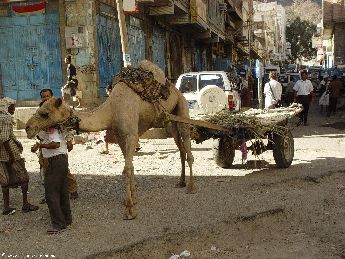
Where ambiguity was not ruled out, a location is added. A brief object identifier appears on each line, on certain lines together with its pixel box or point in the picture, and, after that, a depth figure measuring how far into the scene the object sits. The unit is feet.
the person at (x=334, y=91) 64.82
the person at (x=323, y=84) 90.60
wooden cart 26.94
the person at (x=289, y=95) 75.14
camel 17.48
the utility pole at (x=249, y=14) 172.49
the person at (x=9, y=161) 20.36
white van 44.04
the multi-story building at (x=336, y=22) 112.88
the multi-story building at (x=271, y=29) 273.58
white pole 37.76
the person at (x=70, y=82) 47.85
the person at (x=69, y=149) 18.21
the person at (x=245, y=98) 75.36
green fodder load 26.99
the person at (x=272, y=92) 46.50
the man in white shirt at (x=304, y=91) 55.42
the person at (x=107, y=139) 36.83
